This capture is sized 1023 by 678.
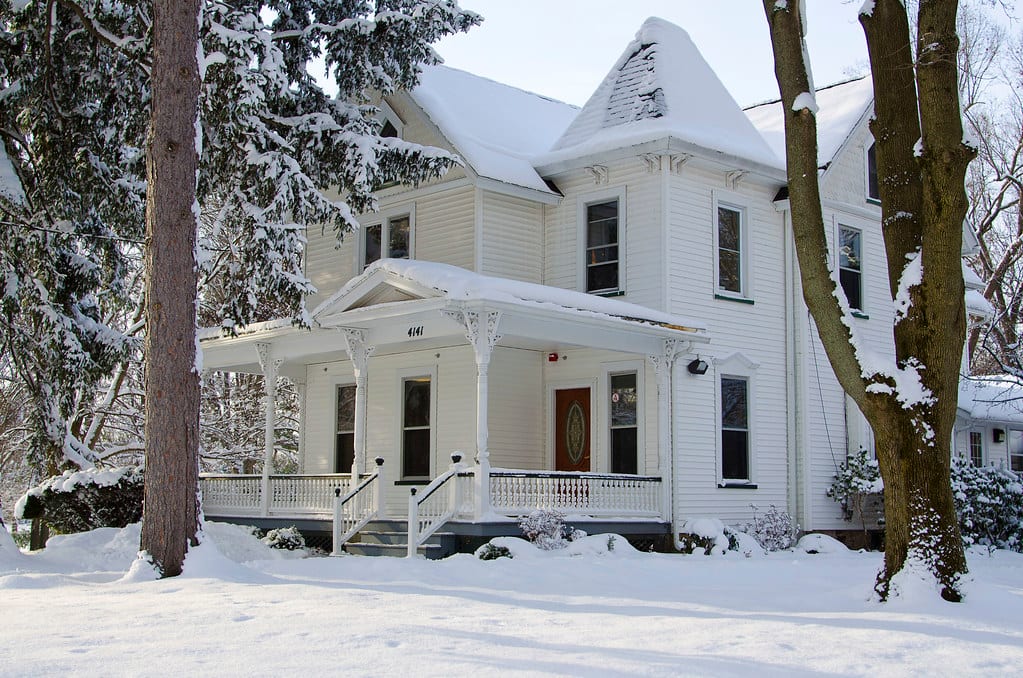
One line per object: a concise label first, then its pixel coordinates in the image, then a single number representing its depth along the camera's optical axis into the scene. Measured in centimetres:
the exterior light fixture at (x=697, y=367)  1753
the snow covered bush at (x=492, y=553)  1404
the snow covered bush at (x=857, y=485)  1897
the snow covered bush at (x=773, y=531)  1738
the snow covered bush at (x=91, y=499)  1839
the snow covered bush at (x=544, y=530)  1475
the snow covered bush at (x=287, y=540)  1714
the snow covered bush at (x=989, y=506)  1850
